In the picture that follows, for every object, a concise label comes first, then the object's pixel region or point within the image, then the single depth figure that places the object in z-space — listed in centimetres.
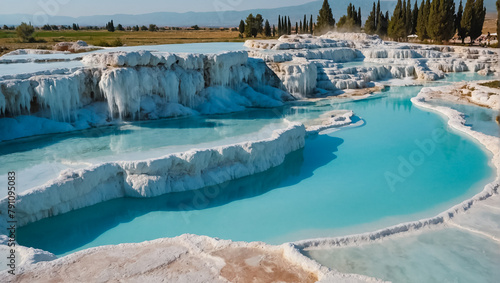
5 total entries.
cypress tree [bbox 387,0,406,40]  3761
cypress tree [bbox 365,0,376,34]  4106
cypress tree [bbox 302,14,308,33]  4426
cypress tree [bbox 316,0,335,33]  4150
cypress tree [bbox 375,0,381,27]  4146
